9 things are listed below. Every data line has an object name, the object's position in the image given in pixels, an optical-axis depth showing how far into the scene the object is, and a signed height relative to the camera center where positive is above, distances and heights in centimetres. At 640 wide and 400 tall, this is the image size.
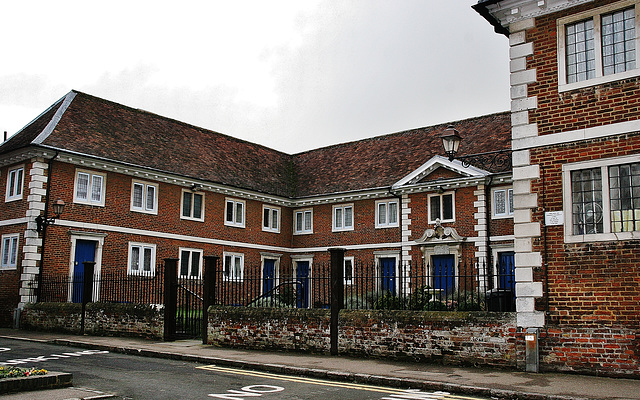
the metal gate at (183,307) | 1622 -90
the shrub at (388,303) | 1411 -54
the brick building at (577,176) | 1066 +205
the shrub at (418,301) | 1360 -46
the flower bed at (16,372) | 870 -148
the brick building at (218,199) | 2289 +367
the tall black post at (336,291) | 1362 -26
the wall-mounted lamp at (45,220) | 2064 +196
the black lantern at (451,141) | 1342 +318
